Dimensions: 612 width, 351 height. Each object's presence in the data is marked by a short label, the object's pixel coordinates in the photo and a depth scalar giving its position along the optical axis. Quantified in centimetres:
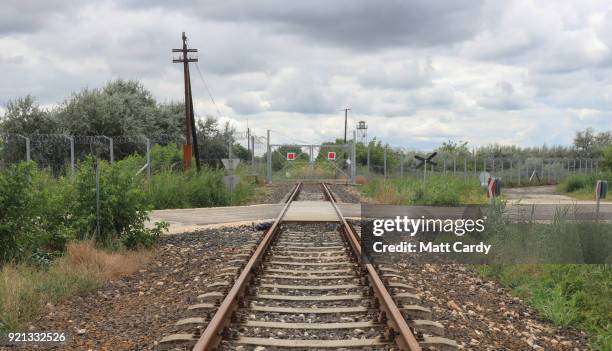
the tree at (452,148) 7456
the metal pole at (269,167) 4447
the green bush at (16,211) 981
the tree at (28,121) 3753
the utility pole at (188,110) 3016
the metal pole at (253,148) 4000
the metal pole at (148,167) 2262
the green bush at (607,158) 5038
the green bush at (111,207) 1184
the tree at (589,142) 8162
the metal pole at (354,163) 4288
